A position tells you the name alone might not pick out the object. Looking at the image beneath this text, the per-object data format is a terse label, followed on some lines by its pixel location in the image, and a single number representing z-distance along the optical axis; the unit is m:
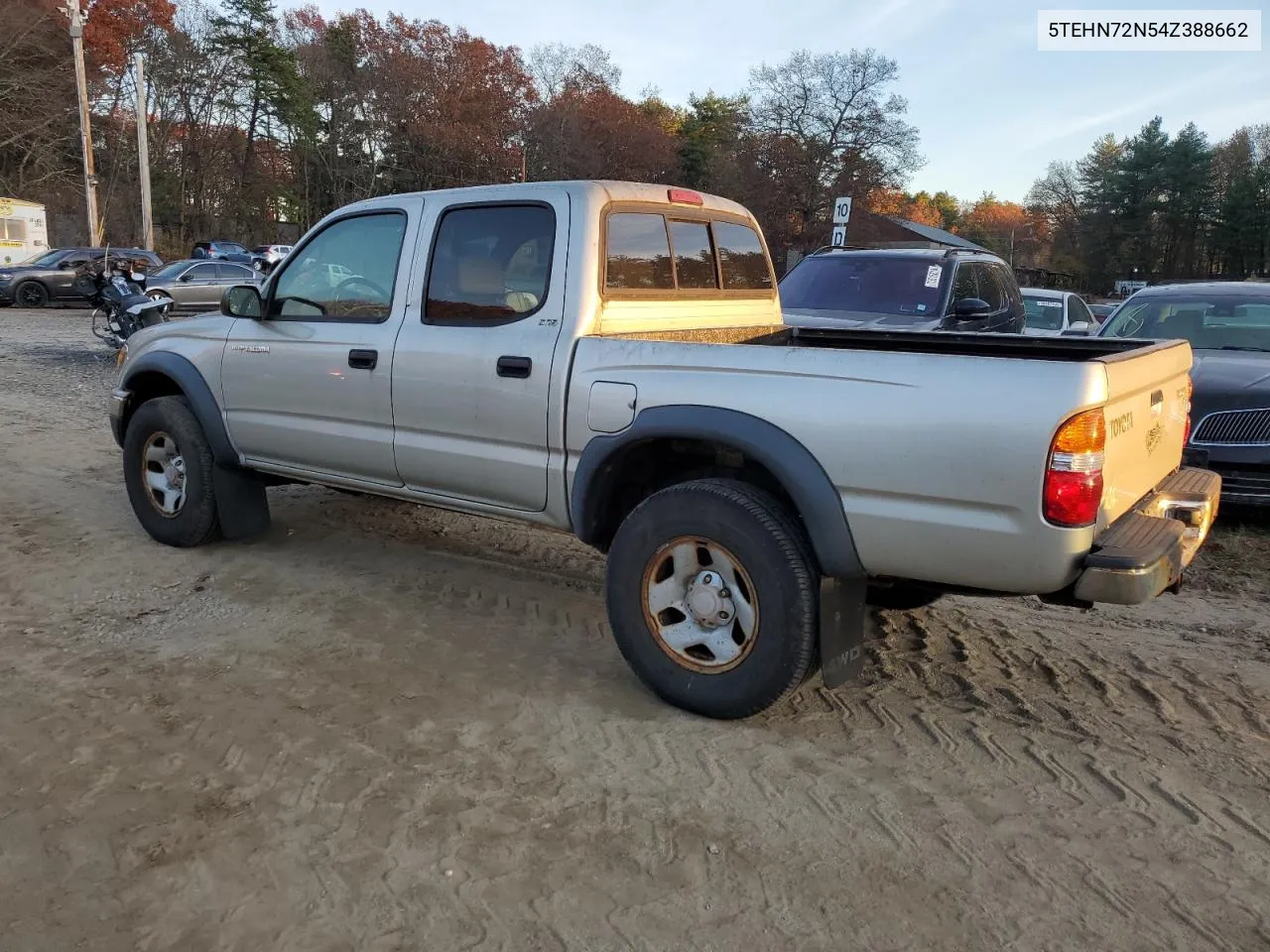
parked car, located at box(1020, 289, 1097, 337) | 12.52
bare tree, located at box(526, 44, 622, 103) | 55.75
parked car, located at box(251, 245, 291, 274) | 27.68
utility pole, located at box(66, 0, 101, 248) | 30.27
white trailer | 29.59
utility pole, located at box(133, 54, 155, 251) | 33.94
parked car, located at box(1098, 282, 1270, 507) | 6.29
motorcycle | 12.82
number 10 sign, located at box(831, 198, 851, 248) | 13.27
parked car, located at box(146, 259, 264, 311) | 20.89
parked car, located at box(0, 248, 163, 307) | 24.34
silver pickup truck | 3.00
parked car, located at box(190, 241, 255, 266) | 33.76
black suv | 8.33
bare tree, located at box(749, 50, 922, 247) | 46.09
